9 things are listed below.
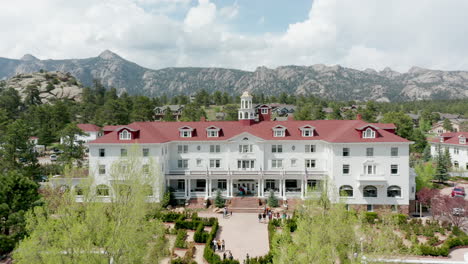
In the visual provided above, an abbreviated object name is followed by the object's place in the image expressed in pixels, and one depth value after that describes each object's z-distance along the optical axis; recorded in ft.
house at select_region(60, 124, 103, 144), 290.15
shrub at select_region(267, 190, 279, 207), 141.79
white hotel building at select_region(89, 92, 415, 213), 135.54
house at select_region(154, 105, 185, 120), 413.92
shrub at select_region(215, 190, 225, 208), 143.84
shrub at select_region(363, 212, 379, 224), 122.52
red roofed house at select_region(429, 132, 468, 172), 225.97
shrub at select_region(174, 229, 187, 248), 100.27
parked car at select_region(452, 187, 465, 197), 161.07
